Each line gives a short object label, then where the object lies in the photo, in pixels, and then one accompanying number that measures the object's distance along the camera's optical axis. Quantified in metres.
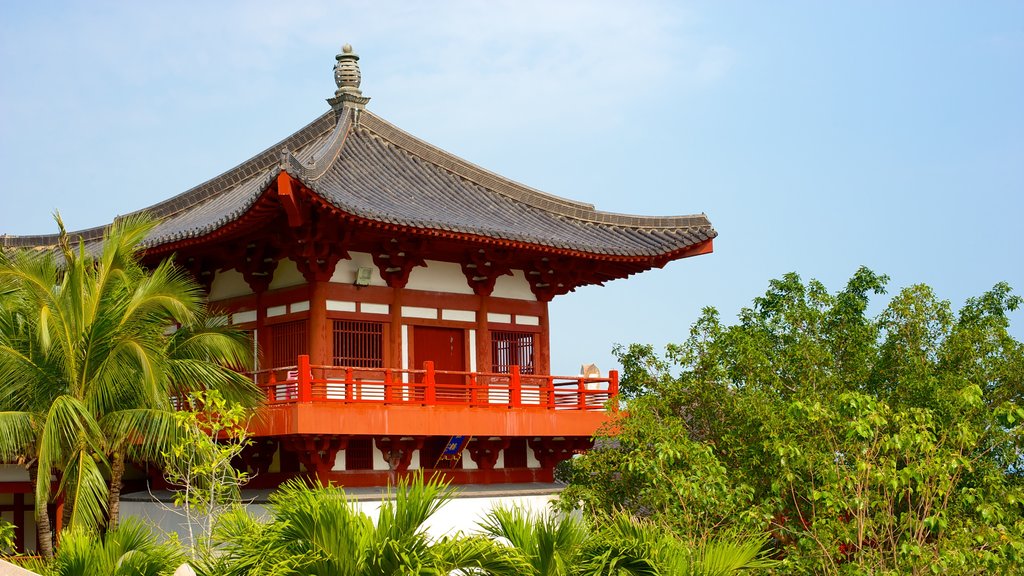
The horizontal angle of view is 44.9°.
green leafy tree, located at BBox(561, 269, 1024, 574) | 16.64
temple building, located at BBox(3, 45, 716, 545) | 19.17
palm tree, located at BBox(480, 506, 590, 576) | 12.88
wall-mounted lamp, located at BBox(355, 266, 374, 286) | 20.59
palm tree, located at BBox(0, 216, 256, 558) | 17.20
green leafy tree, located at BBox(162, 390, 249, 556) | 17.08
